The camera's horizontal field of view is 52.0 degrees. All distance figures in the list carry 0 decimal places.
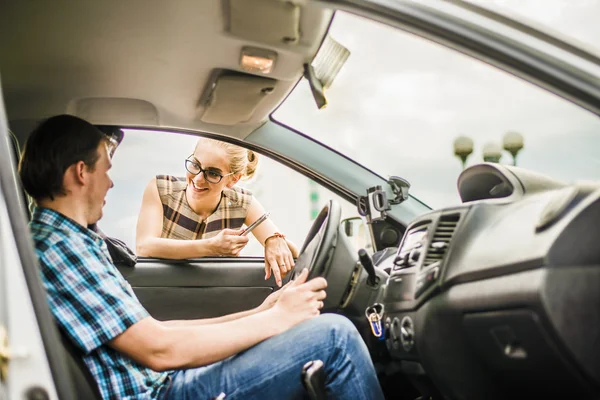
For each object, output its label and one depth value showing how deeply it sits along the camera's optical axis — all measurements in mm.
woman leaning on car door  2508
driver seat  1249
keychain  1881
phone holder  2441
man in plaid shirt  1321
